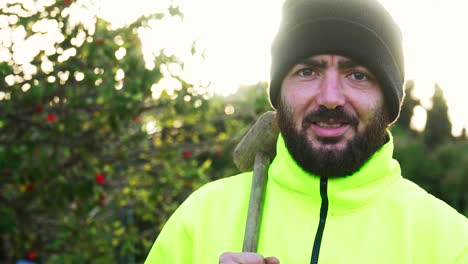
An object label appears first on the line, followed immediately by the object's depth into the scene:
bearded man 2.73
